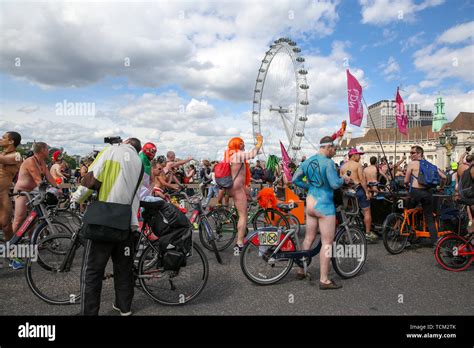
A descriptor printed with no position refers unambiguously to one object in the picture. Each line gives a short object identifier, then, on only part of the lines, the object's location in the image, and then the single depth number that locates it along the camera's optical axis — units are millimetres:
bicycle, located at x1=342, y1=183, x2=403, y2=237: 6996
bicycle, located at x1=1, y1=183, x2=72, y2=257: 4395
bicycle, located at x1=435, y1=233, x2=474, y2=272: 4945
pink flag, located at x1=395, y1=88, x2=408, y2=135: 13703
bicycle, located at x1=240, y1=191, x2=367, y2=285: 4309
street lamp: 21406
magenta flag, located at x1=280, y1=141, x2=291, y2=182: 10682
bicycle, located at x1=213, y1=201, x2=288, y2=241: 6379
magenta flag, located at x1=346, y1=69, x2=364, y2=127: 11391
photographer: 3092
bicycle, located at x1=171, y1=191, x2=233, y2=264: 5332
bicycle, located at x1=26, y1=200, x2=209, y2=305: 3682
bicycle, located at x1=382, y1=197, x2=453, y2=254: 5848
